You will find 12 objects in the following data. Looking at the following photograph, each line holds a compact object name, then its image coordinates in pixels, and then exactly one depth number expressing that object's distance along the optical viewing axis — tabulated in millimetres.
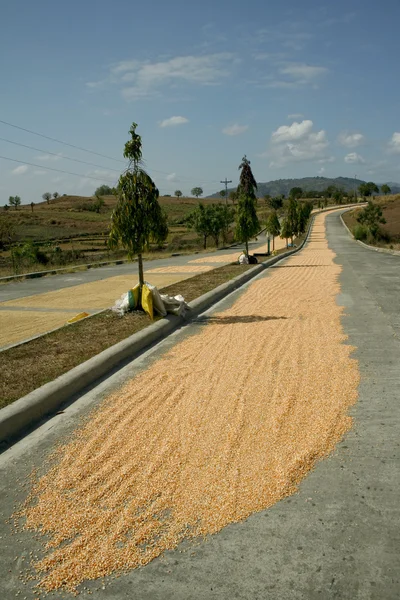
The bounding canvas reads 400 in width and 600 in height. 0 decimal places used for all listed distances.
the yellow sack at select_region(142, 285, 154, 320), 10711
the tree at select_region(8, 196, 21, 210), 125294
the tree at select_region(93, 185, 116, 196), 178250
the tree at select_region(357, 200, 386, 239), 66000
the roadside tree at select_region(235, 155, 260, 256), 26219
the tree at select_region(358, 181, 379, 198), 154500
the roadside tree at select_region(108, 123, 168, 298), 11367
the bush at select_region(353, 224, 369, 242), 50094
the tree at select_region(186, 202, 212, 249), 50656
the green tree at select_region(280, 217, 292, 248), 47812
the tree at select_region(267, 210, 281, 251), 42594
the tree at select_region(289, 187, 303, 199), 158000
